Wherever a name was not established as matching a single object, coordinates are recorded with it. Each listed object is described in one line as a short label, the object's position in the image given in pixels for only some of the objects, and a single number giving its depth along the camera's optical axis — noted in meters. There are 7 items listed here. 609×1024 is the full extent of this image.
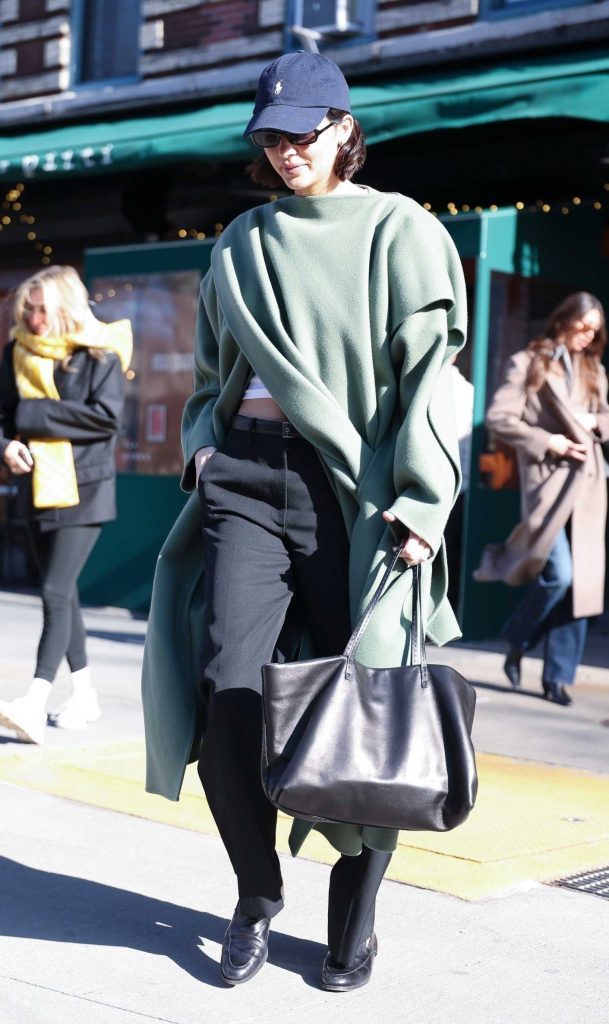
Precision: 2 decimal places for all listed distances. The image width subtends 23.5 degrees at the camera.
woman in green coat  3.03
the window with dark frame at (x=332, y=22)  11.06
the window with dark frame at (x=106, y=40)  13.63
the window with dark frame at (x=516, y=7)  9.84
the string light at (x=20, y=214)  12.87
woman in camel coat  7.03
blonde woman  5.75
